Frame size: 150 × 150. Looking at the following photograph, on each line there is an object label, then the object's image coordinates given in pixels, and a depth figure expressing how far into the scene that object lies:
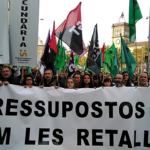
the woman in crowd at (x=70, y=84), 5.91
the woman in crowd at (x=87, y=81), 6.22
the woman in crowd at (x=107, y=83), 6.01
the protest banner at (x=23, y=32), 5.98
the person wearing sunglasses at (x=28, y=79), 5.56
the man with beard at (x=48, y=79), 5.78
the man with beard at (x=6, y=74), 5.64
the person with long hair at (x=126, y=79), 6.72
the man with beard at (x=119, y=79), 5.53
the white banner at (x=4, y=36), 5.73
